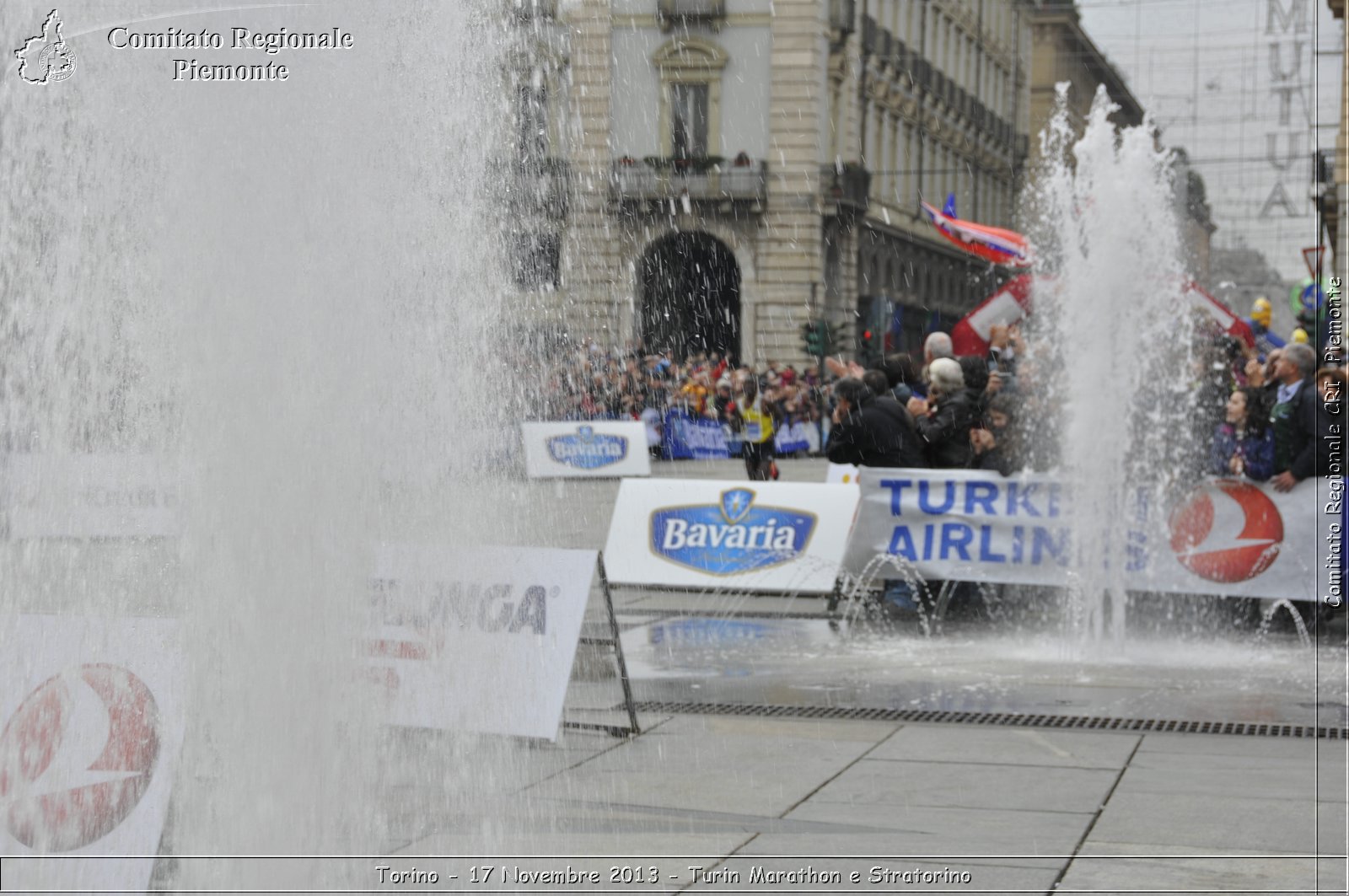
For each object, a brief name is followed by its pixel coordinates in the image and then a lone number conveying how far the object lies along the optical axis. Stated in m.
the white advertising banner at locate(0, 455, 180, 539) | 7.60
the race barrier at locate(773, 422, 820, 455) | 32.22
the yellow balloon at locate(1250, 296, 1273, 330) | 18.39
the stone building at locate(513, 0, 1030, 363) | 39.53
